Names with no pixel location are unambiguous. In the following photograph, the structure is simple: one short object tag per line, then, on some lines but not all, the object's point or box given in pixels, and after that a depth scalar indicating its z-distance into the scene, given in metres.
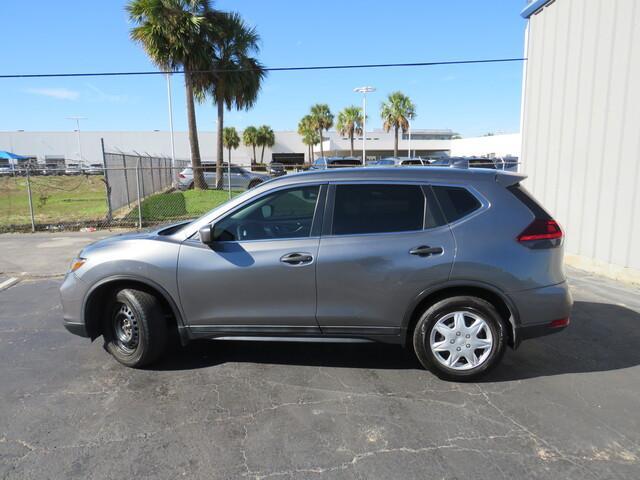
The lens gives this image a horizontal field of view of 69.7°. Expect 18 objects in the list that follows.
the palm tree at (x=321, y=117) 60.81
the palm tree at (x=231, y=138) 64.50
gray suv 3.62
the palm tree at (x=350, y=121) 58.88
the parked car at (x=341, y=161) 24.33
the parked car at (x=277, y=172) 27.76
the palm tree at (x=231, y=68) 21.95
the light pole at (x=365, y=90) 44.29
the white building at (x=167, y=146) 66.75
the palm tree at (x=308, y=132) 63.17
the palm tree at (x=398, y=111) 50.97
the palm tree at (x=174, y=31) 19.34
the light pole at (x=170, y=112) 42.36
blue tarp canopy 48.14
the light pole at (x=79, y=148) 68.11
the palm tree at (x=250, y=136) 65.56
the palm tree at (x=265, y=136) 66.25
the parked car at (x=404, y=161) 25.70
